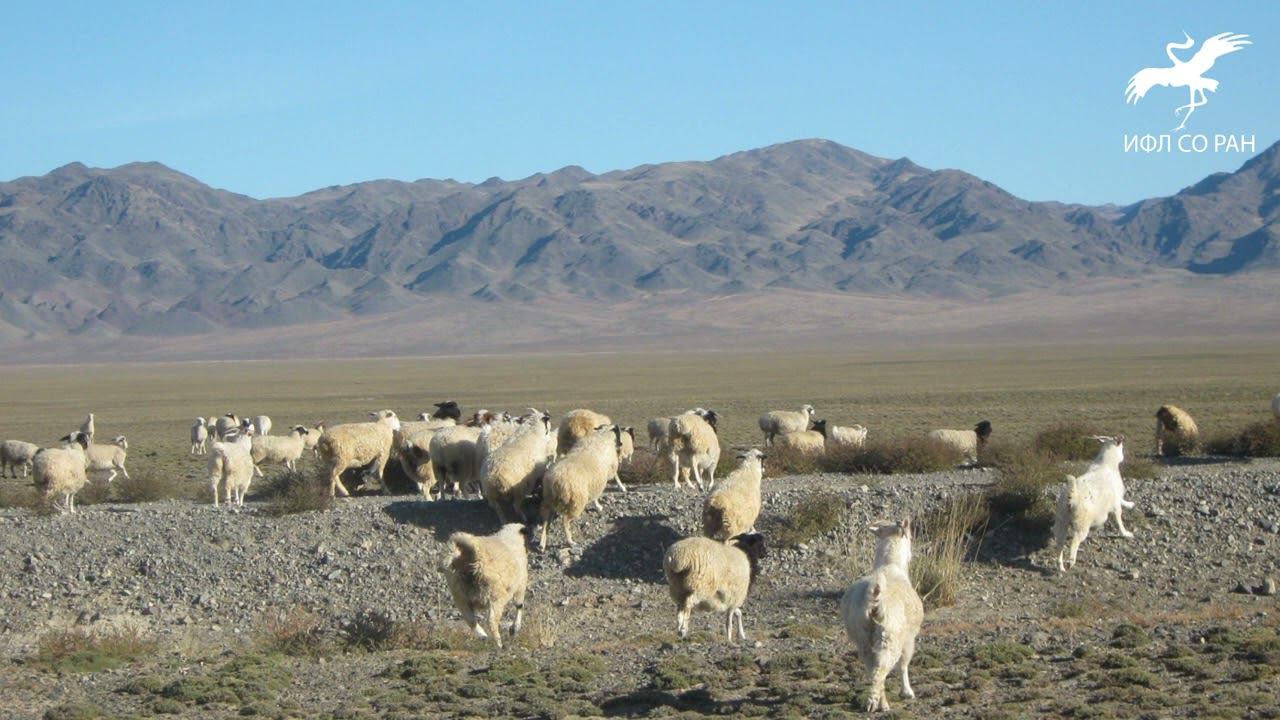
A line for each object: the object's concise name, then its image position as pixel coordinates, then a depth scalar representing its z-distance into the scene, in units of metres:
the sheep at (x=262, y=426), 34.47
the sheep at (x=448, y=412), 24.74
